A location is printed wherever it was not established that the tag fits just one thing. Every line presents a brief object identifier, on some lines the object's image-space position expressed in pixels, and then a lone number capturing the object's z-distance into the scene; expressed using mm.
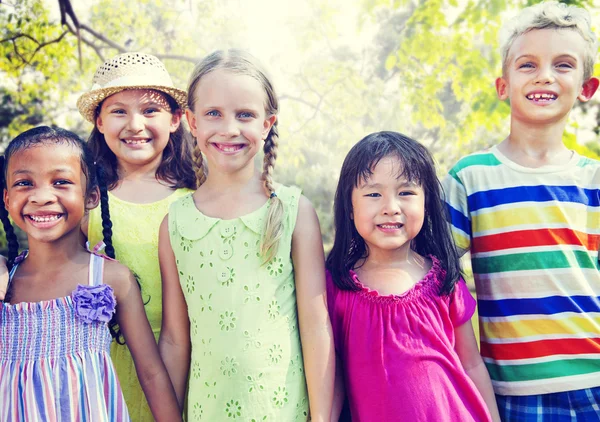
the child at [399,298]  1760
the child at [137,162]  2061
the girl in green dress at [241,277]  1759
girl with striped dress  1654
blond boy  1896
